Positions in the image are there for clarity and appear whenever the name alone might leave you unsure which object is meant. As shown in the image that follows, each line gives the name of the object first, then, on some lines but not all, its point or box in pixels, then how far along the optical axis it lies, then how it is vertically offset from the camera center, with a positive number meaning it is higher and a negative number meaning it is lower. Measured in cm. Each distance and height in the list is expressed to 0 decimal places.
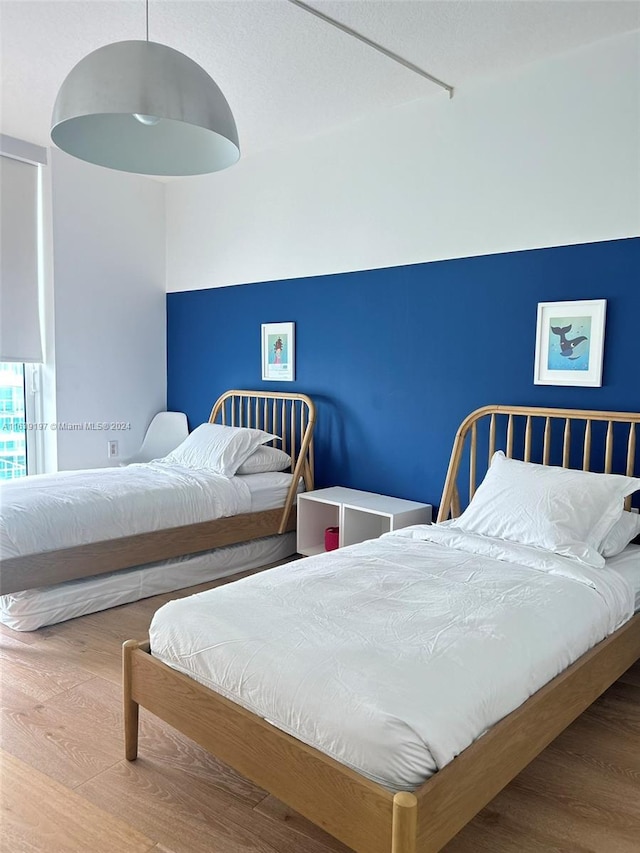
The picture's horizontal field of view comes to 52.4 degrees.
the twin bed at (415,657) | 142 -76
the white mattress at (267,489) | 385 -77
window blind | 420 +60
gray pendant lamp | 168 +70
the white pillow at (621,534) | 250 -64
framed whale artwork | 290 +12
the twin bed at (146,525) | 297 -86
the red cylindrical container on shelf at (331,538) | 375 -101
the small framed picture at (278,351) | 426 +6
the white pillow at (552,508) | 246 -56
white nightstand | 341 -85
